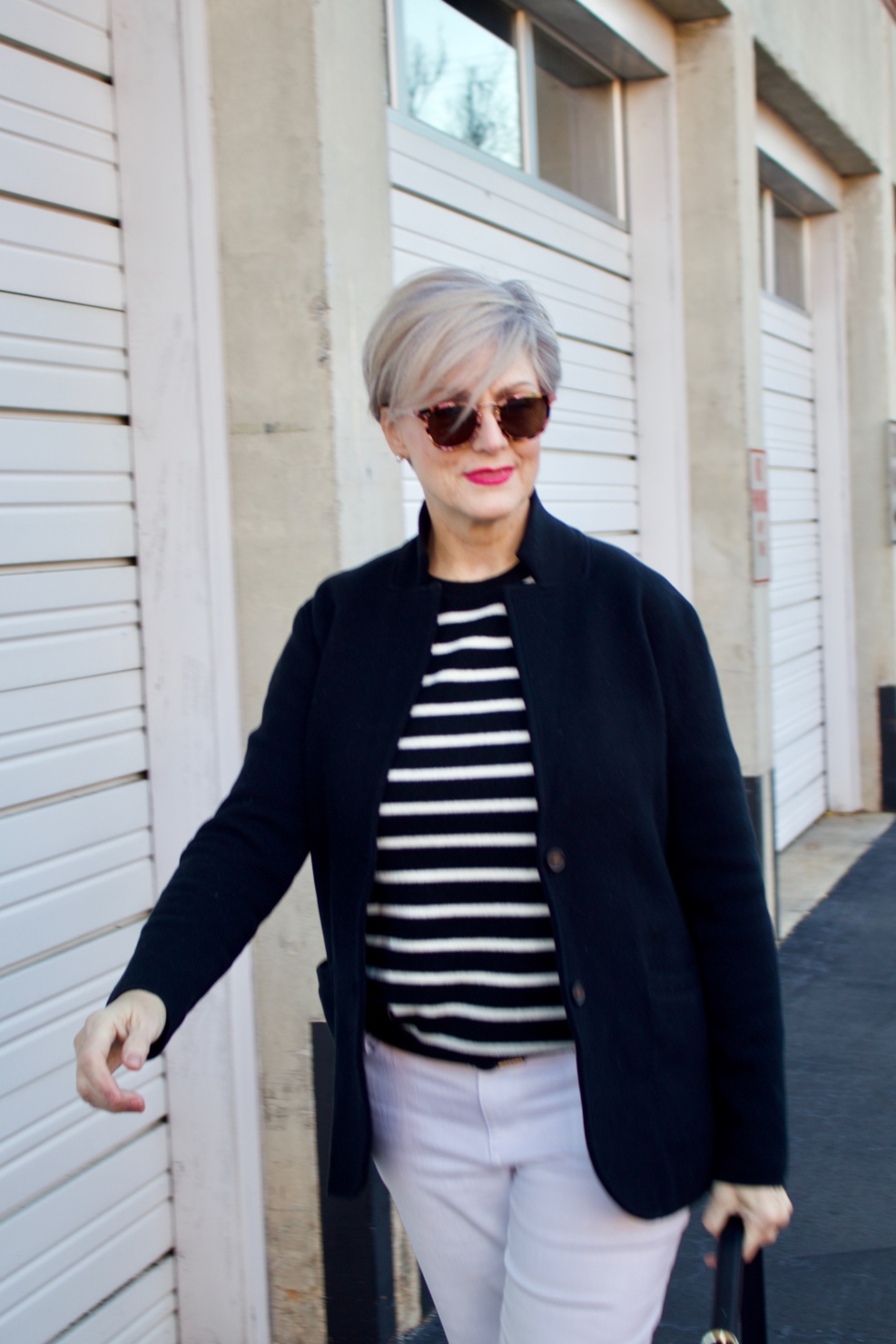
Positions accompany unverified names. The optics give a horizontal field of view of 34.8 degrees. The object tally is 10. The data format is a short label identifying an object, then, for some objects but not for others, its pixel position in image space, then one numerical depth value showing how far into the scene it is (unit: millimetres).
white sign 5957
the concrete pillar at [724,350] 5844
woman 1867
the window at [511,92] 4387
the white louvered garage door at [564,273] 4039
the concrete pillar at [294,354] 3031
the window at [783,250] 8406
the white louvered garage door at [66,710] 2793
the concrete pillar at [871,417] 9148
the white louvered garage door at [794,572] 8180
